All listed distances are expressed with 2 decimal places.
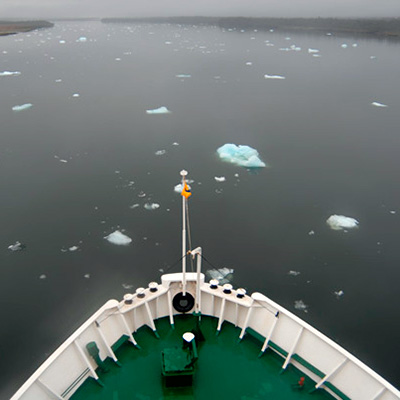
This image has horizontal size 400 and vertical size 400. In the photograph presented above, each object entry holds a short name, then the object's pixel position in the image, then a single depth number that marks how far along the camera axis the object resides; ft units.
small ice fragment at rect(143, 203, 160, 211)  39.65
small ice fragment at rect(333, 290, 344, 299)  28.91
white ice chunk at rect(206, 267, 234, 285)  30.35
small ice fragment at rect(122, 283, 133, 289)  29.30
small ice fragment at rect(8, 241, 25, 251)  33.06
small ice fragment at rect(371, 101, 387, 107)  80.23
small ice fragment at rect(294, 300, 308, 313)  27.66
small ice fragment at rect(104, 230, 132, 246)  34.45
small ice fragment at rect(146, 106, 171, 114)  73.65
